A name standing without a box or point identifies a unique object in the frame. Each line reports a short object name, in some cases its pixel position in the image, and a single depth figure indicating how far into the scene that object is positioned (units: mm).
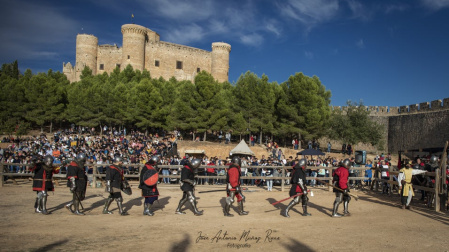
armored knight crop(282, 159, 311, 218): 9797
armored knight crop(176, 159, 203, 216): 9852
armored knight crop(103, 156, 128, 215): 9734
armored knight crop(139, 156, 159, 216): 9719
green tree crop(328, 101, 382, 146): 35875
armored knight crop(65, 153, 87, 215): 9727
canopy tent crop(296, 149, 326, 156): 22770
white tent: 24008
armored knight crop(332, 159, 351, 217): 10043
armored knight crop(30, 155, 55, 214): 9695
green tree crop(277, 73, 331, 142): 35281
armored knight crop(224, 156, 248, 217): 9852
